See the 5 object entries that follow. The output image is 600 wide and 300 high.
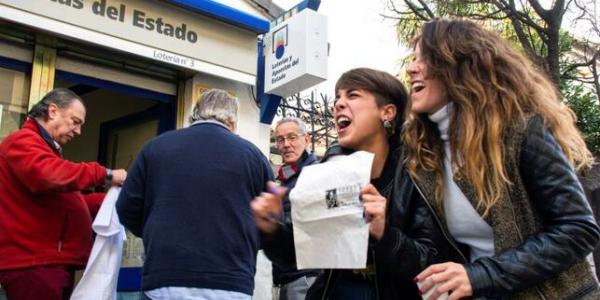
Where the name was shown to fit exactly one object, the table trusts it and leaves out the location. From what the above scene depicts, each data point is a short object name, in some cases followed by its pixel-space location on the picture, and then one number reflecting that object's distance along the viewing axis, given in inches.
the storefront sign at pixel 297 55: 209.5
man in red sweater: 120.7
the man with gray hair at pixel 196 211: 102.8
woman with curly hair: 54.2
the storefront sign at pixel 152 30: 171.2
